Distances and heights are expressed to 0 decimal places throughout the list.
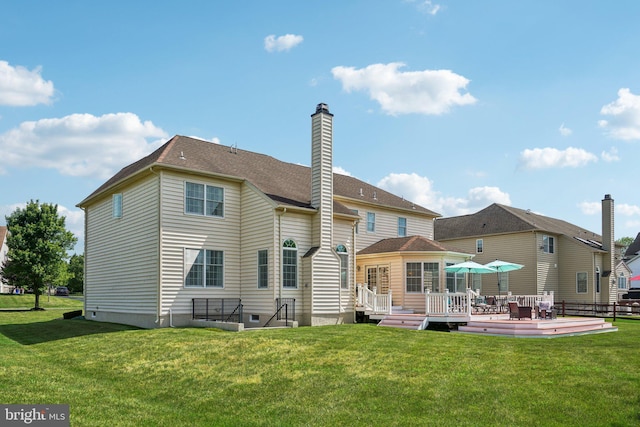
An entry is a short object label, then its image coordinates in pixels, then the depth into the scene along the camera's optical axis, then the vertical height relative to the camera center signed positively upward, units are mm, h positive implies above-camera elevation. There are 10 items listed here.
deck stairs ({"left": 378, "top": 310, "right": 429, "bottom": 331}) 20688 -2714
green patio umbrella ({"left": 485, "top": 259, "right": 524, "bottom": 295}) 25641 -739
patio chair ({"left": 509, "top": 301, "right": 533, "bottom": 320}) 20562 -2277
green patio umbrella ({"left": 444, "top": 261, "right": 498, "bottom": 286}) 23547 -765
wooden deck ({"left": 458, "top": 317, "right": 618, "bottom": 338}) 18250 -2697
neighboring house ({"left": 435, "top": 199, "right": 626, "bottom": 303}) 36562 -467
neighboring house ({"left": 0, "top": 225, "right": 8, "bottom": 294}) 68375 +56
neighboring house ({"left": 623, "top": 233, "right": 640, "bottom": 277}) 65375 -829
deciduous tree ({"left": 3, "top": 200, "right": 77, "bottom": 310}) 41906 +418
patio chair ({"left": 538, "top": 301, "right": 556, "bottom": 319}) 21250 -2434
